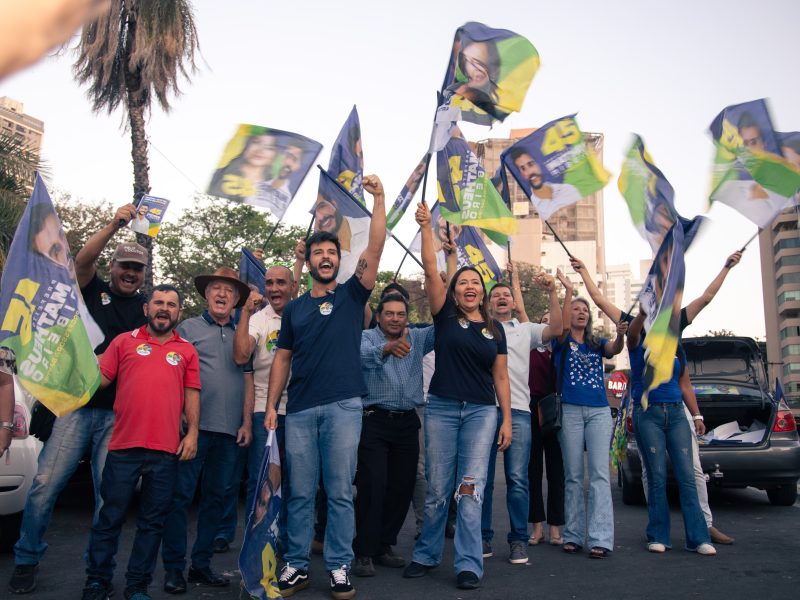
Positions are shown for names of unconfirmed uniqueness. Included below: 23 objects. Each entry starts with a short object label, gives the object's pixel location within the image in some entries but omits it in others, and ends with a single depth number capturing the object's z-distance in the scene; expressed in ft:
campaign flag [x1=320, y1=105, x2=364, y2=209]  27.63
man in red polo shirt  15.90
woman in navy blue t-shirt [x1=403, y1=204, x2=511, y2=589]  18.92
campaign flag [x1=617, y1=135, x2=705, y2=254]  22.11
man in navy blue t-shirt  17.44
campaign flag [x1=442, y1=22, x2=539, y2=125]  25.94
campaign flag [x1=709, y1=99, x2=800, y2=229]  23.94
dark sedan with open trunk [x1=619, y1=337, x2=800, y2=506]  28.66
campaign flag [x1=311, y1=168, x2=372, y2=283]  20.58
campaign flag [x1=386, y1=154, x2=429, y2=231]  27.14
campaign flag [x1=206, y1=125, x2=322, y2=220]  25.13
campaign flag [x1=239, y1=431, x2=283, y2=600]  16.07
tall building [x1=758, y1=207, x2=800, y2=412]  284.00
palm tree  54.80
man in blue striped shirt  19.77
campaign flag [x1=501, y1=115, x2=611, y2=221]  26.94
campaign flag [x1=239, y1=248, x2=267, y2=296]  24.27
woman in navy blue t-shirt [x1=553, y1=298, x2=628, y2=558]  21.25
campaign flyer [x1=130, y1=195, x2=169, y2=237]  19.57
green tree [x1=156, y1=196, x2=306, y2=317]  99.35
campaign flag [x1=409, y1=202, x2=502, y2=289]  29.37
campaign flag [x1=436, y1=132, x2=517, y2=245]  25.30
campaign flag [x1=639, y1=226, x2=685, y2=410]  17.89
